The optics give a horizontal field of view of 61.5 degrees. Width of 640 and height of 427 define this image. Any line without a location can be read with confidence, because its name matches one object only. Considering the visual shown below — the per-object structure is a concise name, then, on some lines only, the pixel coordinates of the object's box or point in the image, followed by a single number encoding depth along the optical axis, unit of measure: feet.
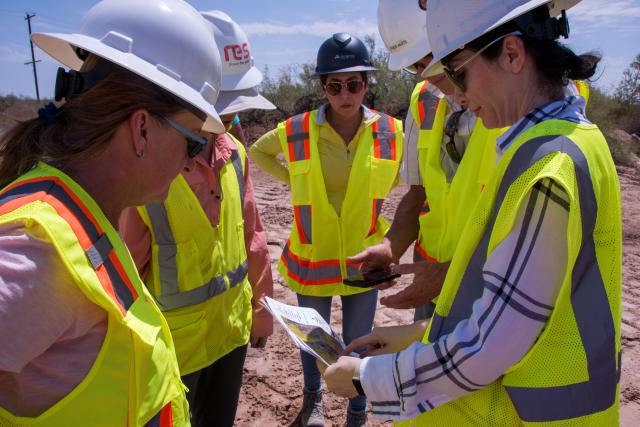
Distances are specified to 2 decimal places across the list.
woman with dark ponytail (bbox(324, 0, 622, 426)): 4.26
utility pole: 101.47
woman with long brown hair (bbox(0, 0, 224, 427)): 3.75
